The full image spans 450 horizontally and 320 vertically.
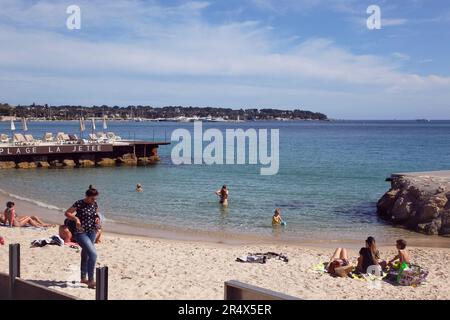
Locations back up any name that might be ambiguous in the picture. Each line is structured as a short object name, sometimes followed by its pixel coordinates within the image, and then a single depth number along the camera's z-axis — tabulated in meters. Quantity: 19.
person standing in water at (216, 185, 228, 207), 22.80
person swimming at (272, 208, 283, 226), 18.41
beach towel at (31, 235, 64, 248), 12.02
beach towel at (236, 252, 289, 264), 11.61
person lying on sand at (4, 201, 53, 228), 15.25
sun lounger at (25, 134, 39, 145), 42.78
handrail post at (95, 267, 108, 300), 5.19
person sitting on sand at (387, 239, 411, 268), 10.29
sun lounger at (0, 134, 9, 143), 43.45
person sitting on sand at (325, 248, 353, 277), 10.55
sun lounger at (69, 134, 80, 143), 46.37
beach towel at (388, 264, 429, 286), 10.09
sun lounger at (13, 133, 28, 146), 41.94
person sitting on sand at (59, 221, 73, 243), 12.29
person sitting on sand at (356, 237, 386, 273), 10.61
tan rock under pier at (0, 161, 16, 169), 39.34
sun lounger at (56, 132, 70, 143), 45.84
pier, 40.22
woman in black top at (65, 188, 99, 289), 7.76
